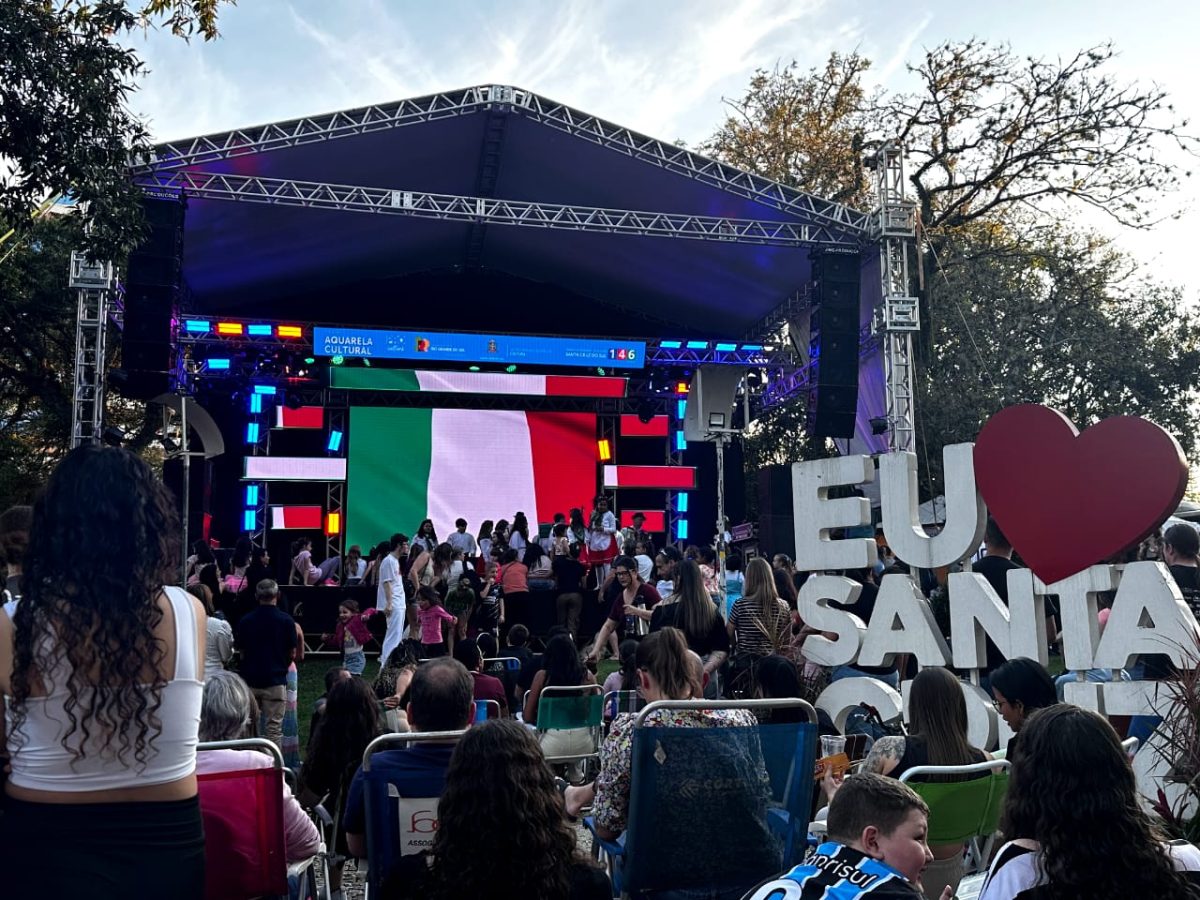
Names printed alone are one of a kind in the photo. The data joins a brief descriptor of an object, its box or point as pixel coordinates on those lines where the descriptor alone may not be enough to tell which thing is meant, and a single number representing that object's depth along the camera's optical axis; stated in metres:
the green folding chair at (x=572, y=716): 5.91
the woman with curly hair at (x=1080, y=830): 2.28
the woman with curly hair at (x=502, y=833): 2.55
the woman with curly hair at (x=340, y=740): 4.45
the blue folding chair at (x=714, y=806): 3.35
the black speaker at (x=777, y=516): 17.22
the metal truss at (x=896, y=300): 14.58
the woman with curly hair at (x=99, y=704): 1.91
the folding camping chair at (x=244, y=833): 3.05
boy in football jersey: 2.24
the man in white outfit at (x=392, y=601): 11.18
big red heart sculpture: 5.45
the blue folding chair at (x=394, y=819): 3.38
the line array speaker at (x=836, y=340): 15.16
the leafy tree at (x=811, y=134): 24.23
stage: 15.18
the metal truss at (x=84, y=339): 12.91
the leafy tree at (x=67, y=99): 7.71
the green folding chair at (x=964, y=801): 3.64
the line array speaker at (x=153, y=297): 13.20
